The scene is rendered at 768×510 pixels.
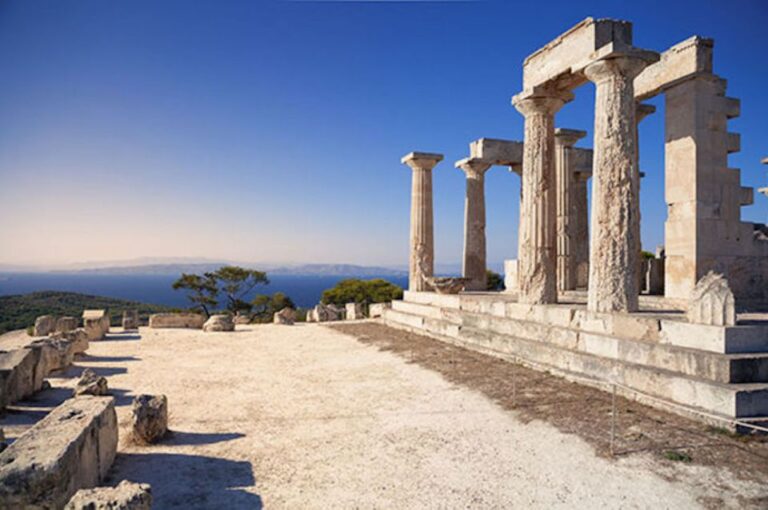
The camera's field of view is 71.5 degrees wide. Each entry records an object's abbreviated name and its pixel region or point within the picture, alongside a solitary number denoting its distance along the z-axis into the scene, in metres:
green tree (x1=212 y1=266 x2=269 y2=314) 37.56
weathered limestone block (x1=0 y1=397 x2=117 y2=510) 4.35
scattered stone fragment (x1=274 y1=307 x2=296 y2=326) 20.86
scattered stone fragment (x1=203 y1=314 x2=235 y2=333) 18.97
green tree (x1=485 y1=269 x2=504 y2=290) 38.80
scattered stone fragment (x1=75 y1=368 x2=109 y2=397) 8.66
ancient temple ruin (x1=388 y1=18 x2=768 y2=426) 7.79
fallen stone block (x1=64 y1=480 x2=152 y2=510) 3.99
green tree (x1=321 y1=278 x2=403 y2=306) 37.34
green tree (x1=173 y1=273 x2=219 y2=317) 36.00
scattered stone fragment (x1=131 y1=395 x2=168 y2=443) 6.81
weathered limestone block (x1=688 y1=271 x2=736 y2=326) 7.82
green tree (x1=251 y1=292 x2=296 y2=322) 37.66
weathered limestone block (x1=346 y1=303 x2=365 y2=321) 22.41
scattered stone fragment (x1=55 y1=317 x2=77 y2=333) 17.00
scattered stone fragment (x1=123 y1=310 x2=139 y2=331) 19.61
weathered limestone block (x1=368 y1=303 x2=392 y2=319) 21.13
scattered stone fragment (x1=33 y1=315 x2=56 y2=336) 16.64
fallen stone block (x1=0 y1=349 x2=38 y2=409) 8.41
